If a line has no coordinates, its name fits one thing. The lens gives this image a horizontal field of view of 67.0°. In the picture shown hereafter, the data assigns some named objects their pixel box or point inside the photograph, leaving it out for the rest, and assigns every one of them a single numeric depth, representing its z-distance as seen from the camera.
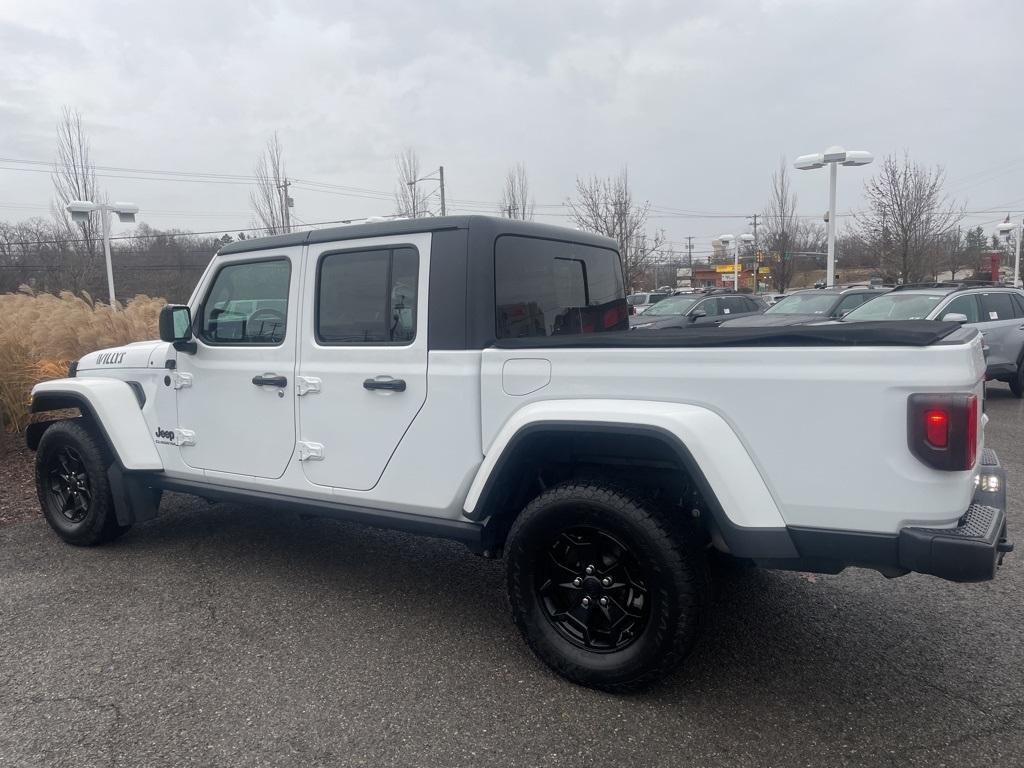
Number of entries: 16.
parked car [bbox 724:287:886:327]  15.02
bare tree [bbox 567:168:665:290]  23.75
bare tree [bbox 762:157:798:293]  35.84
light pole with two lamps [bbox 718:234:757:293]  30.96
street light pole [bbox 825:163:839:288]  17.98
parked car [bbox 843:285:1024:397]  10.94
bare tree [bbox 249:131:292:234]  21.77
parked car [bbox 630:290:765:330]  17.88
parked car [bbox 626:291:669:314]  28.21
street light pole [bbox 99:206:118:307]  17.88
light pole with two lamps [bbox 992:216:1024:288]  24.37
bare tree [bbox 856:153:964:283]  22.62
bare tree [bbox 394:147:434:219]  21.42
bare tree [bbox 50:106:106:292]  23.56
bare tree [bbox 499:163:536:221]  22.42
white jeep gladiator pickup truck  2.57
